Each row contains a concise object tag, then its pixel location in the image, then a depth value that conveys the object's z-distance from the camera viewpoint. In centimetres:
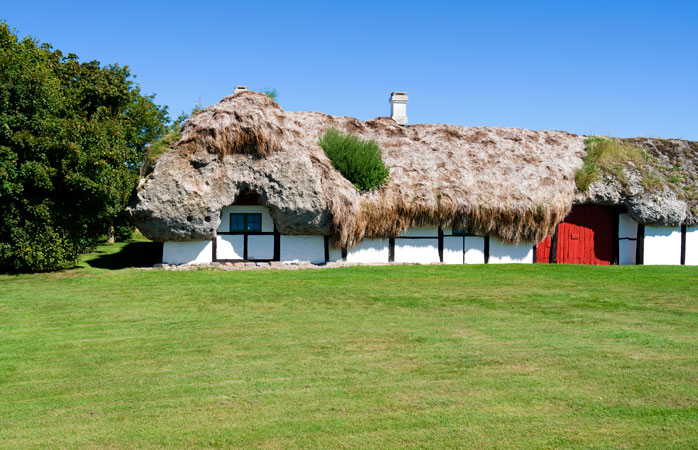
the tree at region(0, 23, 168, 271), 1531
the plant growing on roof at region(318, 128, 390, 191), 1795
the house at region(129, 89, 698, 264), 1675
